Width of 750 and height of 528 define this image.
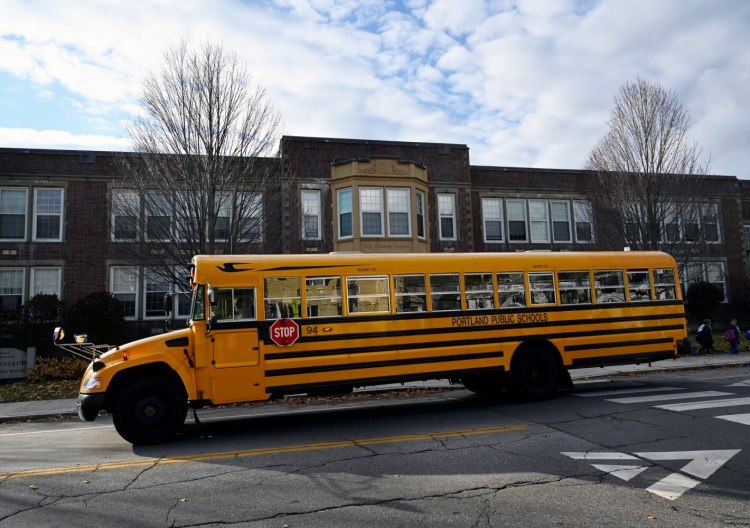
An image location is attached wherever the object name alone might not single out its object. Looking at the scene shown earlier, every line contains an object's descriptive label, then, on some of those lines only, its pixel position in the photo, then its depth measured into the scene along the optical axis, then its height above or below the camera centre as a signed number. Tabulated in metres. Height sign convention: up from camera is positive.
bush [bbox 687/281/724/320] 26.48 +0.10
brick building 21.69 +4.23
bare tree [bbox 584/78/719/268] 19.61 +4.12
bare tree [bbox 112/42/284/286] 14.49 +3.75
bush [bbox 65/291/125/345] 19.09 +0.06
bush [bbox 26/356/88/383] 15.91 -1.48
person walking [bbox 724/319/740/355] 18.83 -1.36
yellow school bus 8.05 -0.34
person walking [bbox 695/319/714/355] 18.79 -1.33
